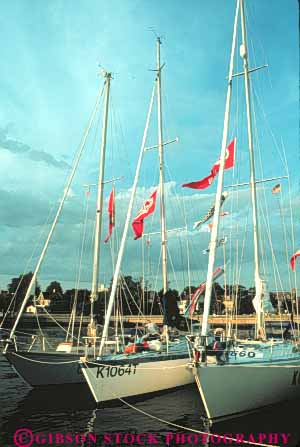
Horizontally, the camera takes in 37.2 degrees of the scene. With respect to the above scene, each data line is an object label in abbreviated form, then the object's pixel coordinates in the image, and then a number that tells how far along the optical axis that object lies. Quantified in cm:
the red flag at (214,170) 2682
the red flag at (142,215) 3083
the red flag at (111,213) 3400
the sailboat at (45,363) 2662
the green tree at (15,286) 14025
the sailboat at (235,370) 1875
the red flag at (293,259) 3258
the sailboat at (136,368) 2284
